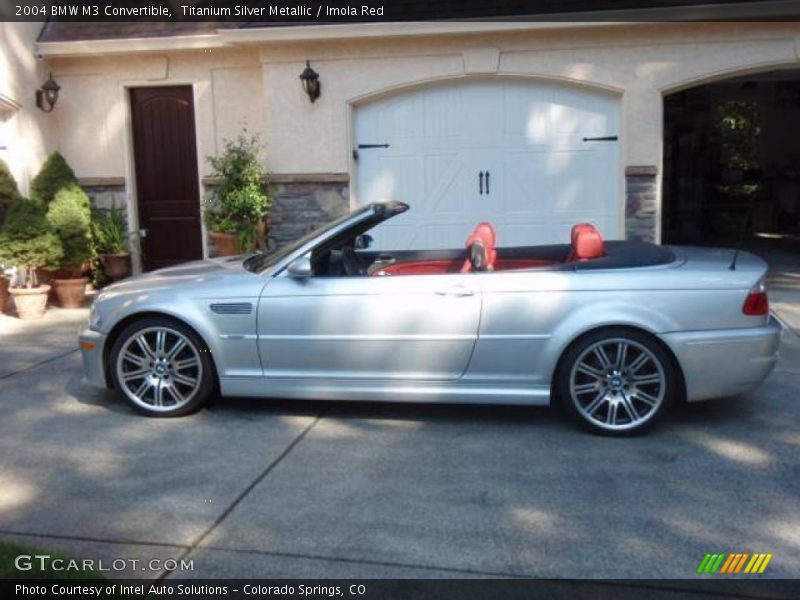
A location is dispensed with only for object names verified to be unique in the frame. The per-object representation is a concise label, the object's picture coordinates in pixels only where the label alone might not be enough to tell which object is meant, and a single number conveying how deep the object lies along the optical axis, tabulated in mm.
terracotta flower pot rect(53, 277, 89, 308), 9562
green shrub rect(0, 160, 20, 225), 9844
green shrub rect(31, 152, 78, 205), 10266
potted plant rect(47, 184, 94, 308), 9477
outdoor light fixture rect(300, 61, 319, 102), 9789
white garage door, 9758
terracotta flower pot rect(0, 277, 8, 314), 9367
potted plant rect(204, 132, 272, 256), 9875
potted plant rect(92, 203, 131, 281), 10547
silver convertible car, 5012
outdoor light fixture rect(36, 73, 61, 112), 10469
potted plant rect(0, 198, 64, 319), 8875
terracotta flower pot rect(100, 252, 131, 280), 10562
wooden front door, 10836
